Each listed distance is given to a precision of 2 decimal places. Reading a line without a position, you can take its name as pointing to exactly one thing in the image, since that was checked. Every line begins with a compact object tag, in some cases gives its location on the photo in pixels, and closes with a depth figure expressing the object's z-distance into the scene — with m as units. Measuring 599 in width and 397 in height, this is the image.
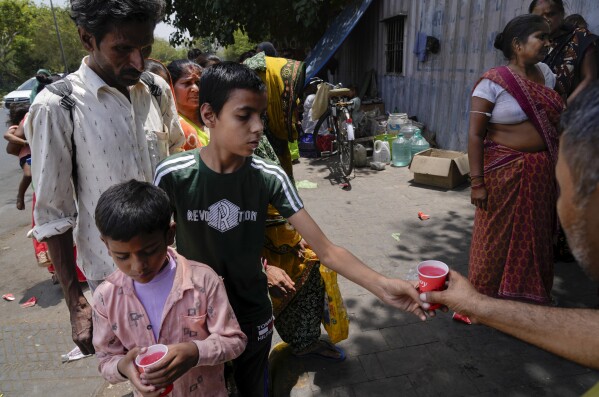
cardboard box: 6.11
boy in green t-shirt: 1.79
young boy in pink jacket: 1.46
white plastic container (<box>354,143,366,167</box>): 7.73
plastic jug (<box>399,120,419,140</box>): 7.93
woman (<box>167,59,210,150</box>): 3.14
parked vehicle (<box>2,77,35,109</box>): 15.98
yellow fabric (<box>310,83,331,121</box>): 7.88
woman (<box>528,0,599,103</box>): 3.44
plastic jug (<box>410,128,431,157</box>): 7.74
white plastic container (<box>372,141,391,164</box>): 7.78
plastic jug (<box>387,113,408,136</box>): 8.22
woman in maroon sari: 2.69
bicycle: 7.10
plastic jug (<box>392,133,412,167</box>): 7.62
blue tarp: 10.05
